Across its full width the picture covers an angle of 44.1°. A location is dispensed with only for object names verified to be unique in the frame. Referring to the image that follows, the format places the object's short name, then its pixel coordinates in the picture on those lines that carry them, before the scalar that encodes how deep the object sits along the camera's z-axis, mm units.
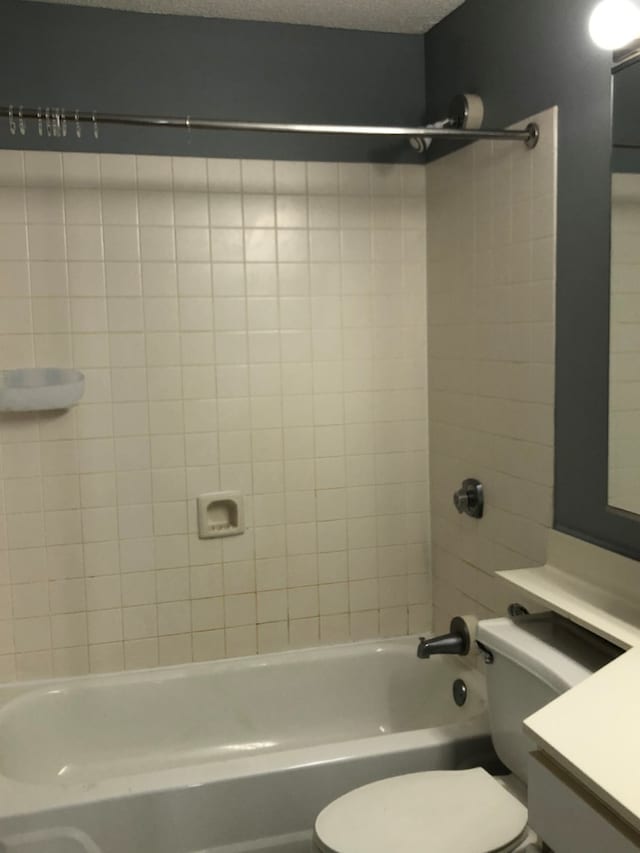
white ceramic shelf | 2213
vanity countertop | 1034
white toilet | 1517
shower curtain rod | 1826
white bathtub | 1806
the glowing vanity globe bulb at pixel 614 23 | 1556
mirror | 1667
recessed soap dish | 2484
